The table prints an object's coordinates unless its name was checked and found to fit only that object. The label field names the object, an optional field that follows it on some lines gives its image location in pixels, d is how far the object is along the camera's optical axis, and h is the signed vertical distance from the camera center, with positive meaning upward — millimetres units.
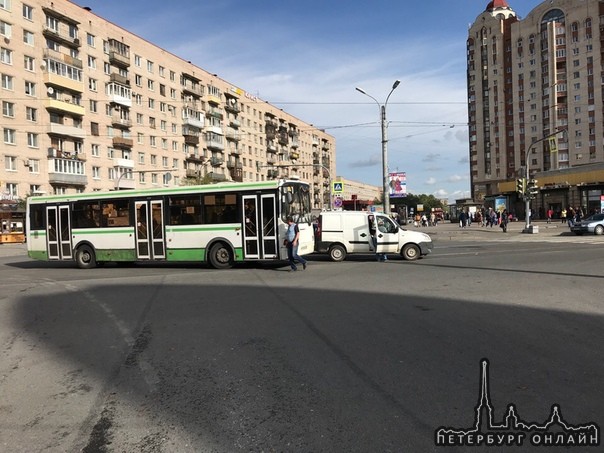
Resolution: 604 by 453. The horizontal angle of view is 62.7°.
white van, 17156 -812
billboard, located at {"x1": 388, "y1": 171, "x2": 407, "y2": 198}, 50031 +2973
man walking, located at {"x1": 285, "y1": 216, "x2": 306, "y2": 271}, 14000 -733
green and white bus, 15062 -106
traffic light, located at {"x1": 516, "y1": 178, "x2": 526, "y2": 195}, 32625 +1441
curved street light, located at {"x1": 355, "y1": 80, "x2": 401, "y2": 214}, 27572 +3461
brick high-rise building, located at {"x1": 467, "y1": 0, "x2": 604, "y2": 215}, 91312 +23938
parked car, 29250 -1220
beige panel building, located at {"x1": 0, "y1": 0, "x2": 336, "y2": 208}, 46781 +13427
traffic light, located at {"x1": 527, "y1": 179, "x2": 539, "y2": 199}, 32625 +1151
